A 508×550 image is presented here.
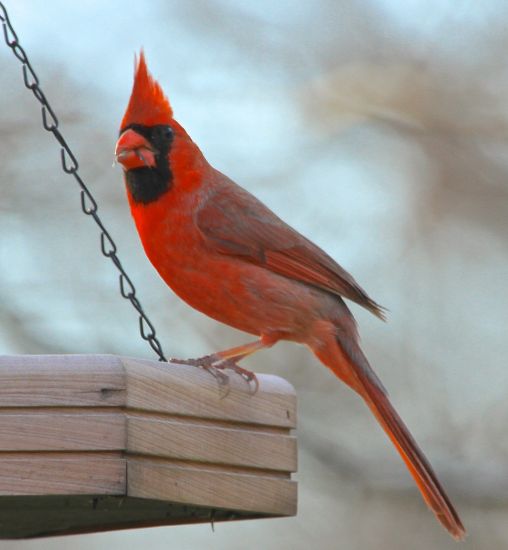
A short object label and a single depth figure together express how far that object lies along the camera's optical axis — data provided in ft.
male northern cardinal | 25.86
